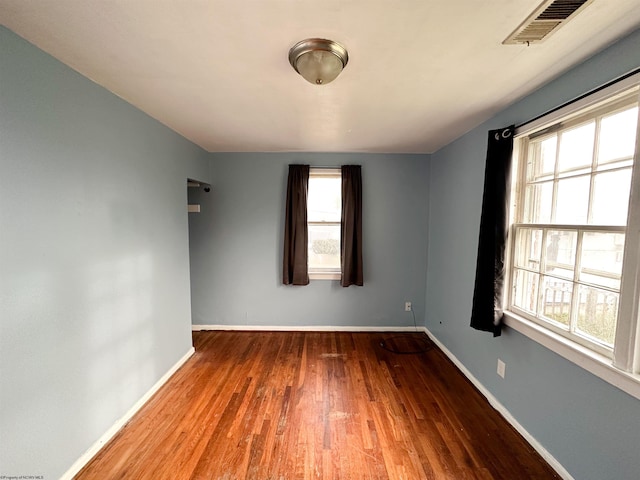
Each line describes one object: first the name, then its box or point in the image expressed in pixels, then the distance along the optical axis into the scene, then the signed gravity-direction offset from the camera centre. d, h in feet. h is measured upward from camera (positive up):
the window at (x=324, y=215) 11.25 +0.30
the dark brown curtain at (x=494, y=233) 6.15 -0.21
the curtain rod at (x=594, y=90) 3.85 +2.34
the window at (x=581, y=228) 3.99 -0.03
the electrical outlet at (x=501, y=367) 6.50 -3.70
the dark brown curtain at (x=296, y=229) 10.76 -0.34
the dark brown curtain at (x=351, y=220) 10.79 +0.10
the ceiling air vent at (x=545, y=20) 3.25 +2.87
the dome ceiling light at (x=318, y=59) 4.03 +2.71
